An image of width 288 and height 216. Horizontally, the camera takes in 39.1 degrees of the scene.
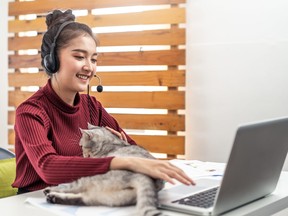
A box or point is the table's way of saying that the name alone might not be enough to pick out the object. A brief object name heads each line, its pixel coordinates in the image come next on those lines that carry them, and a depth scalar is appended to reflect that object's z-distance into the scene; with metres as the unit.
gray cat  1.04
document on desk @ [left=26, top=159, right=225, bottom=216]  1.04
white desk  1.09
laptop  0.98
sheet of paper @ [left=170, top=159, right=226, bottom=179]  1.54
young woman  1.34
